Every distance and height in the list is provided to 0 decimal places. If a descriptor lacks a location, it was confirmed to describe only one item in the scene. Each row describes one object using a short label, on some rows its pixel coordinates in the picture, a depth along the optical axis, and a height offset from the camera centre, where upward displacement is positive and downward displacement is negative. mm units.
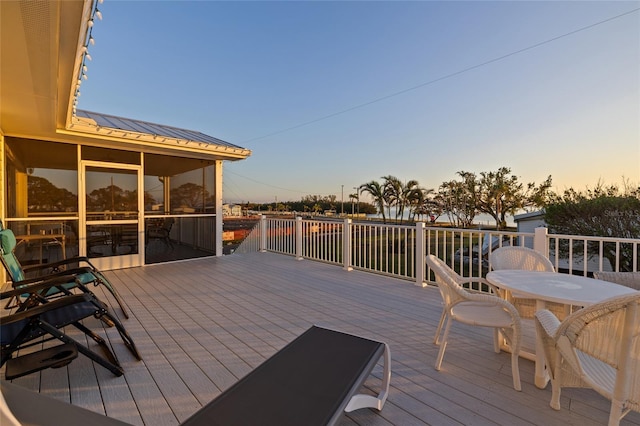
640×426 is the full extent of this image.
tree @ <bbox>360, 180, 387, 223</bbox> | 24484 +1609
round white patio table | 1974 -574
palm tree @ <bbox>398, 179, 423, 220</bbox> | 24359 +1390
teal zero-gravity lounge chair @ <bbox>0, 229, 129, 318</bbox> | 3075 -644
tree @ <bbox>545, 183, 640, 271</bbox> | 9102 -177
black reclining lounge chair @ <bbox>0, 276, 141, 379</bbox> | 1900 -873
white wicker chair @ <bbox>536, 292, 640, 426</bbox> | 1435 -717
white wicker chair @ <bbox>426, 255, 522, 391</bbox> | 2146 -816
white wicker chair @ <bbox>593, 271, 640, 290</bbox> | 2603 -610
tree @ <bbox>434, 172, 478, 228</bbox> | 23156 +889
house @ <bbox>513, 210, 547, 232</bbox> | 14455 -587
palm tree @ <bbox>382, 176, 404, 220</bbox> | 24234 +1603
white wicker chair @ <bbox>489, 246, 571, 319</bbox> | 3023 -519
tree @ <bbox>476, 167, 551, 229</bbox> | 21359 +1183
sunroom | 2873 +856
